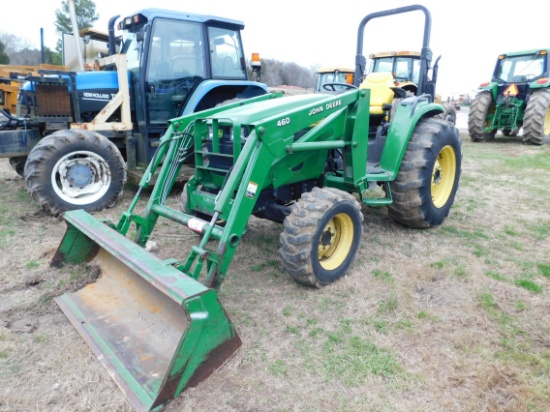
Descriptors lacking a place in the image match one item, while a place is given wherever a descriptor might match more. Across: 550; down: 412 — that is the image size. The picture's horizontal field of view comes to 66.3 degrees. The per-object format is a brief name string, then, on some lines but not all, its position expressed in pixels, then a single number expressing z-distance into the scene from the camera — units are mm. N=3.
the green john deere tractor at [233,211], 2205
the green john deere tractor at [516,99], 10586
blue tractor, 4809
